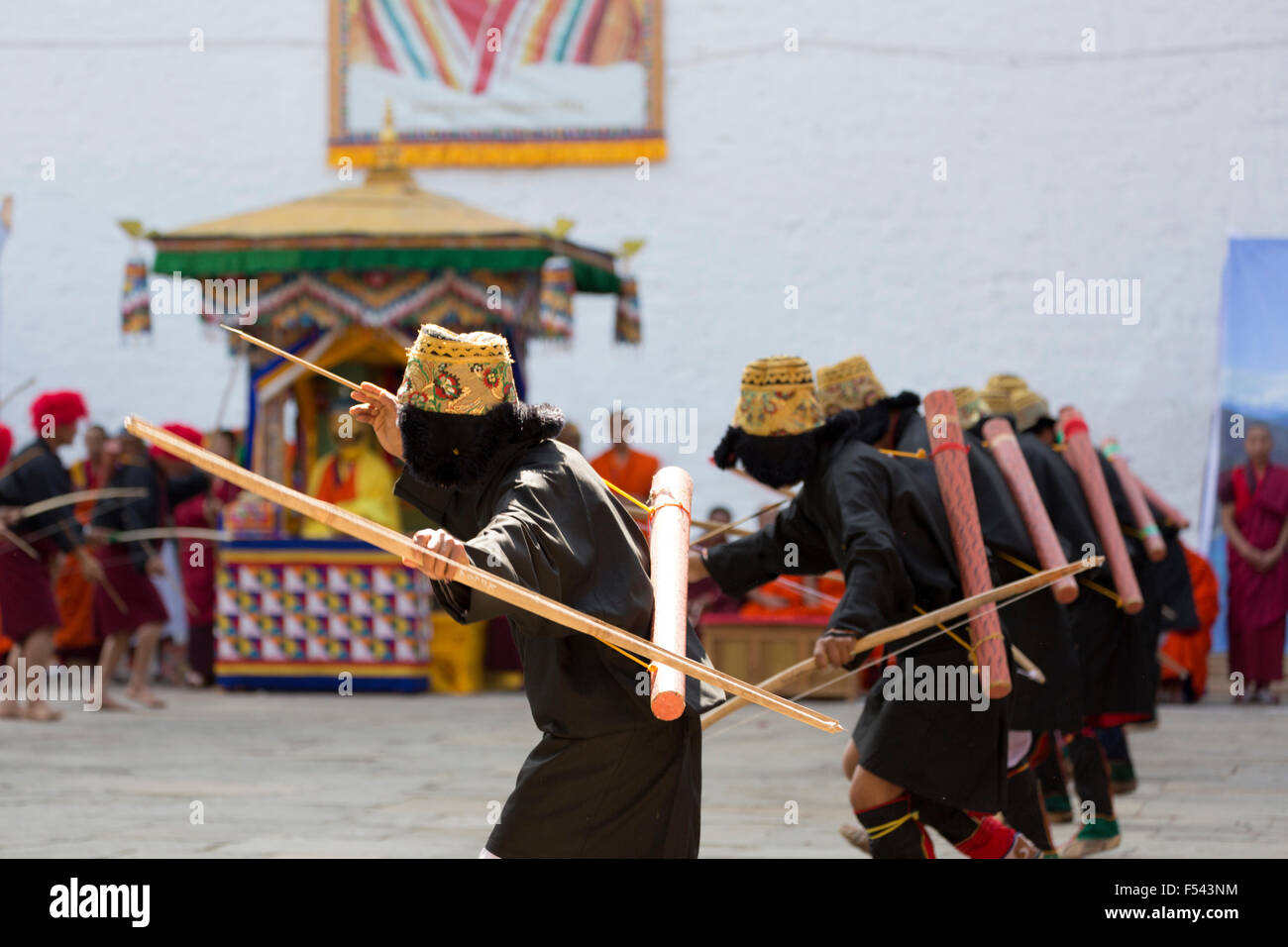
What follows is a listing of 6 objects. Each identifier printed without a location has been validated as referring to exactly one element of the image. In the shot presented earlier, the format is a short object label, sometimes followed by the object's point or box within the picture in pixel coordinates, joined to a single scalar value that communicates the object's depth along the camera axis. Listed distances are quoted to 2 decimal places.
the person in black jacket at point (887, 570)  9.23
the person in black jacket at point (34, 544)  18.91
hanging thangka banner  27.20
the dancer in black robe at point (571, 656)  6.70
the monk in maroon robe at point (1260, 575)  21.95
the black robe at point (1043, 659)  11.39
